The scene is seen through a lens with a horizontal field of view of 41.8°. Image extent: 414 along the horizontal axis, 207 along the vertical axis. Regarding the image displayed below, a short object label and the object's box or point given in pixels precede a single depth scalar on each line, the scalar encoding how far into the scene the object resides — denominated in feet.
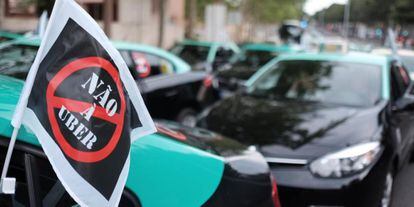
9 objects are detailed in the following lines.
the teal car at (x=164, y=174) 6.24
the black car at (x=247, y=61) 35.70
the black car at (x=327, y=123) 13.48
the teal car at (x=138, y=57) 15.18
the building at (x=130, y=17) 51.11
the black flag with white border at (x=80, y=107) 5.44
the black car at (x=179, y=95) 22.54
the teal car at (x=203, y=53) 44.14
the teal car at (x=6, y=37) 26.25
